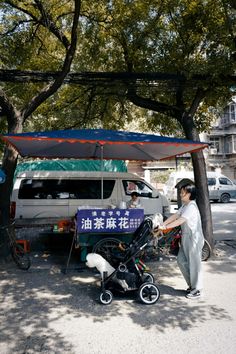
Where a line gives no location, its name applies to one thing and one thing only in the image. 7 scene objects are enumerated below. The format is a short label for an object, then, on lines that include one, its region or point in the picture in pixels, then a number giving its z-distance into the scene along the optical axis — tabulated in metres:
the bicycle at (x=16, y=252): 6.54
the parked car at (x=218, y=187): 21.28
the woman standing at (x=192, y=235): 4.95
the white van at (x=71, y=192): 9.06
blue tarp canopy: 5.86
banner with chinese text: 5.98
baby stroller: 4.74
